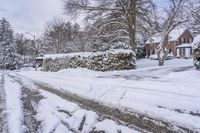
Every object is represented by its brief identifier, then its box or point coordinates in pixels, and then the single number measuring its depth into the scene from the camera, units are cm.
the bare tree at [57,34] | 2653
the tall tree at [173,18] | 1113
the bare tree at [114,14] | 1216
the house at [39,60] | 3147
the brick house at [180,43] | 2826
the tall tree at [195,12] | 1080
